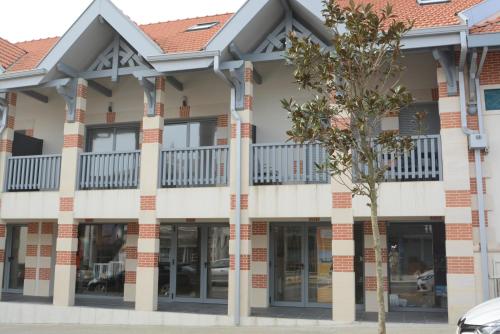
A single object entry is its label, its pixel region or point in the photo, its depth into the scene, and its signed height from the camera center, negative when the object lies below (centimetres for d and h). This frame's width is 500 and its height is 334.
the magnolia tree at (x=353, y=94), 698 +201
